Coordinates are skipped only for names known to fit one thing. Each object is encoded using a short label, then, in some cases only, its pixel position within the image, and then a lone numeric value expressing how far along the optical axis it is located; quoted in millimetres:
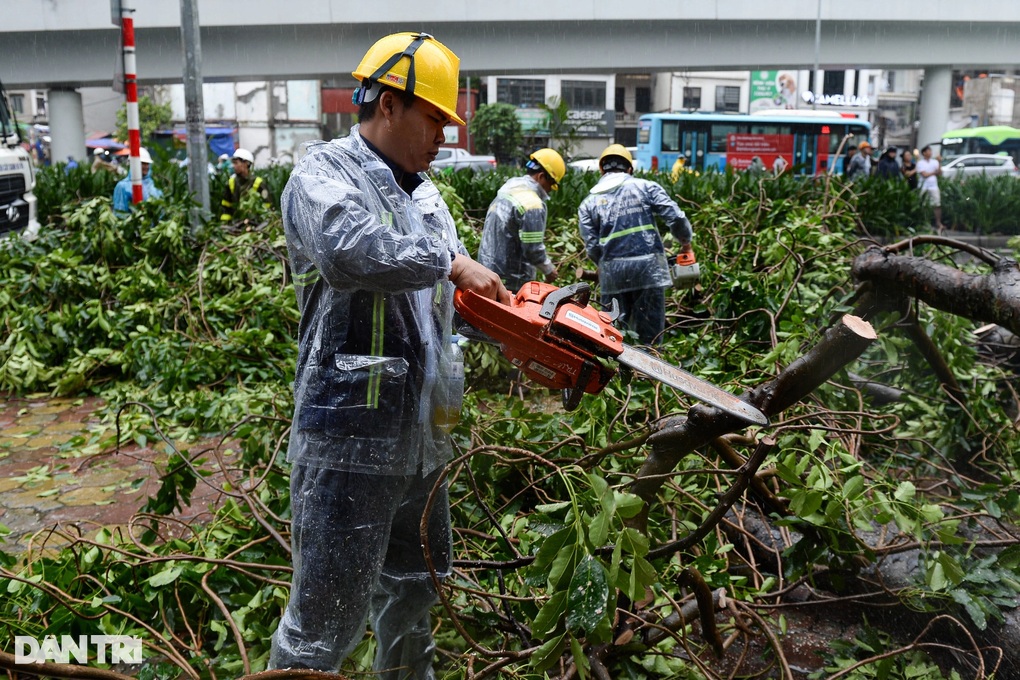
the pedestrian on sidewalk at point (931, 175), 13120
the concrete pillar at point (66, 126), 20234
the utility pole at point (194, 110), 7891
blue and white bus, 21688
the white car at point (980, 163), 25875
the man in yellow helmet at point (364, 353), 2018
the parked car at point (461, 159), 23555
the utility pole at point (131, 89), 7695
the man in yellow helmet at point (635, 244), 5789
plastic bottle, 2250
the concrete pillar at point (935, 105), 22734
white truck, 8133
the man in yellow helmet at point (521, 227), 5363
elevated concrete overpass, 18391
